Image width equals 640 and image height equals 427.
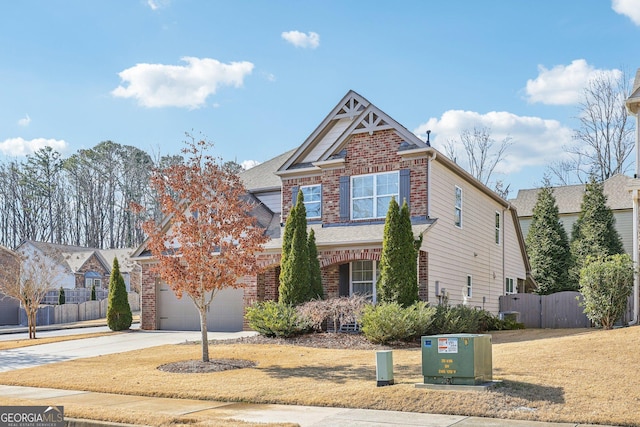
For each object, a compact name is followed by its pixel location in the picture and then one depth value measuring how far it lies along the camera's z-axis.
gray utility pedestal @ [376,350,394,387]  11.63
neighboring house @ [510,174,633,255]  39.09
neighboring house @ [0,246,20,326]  39.00
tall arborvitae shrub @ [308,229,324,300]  20.83
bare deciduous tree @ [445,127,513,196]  49.83
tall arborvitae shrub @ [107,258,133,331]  26.61
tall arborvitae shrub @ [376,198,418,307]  19.17
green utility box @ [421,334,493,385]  10.80
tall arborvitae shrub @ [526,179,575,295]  34.00
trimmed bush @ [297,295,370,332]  19.11
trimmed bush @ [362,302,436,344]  17.50
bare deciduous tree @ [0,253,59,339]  25.95
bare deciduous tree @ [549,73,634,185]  45.69
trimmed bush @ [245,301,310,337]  19.36
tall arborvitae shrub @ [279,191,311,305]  20.44
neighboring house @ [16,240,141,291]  49.91
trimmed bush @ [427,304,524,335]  18.42
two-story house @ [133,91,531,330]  21.48
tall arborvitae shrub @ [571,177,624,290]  33.44
